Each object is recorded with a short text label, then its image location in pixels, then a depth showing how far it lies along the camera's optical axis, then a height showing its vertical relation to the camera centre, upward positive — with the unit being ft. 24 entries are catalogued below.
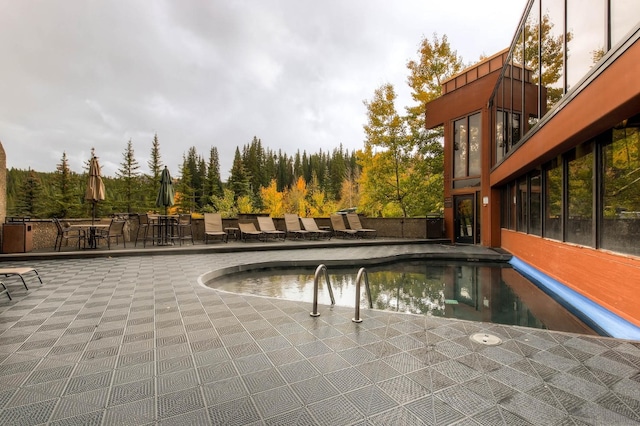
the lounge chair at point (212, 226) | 33.94 -1.25
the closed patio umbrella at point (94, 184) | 29.76 +3.20
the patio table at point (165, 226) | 31.60 -1.14
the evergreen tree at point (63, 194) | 88.74 +6.44
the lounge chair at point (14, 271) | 13.70 -2.66
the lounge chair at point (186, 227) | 33.89 -1.33
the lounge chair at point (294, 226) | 39.99 -1.44
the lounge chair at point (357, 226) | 43.29 -1.54
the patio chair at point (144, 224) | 32.58 -0.96
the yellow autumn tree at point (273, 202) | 97.19 +4.74
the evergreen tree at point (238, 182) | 118.11 +13.39
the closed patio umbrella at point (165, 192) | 33.88 +2.70
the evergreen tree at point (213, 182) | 118.93 +13.98
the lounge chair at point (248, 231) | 36.97 -1.97
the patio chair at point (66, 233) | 26.35 -1.69
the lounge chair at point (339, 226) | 42.86 -1.54
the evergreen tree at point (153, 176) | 109.19 +15.00
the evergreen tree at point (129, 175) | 106.73 +14.62
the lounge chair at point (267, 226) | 37.50 -1.38
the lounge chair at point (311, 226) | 40.06 -1.47
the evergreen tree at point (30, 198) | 91.35 +5.41
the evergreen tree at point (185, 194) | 116.57 +8.44
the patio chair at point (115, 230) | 27.78 -1.42
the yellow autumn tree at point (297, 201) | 100.89 +5.33
